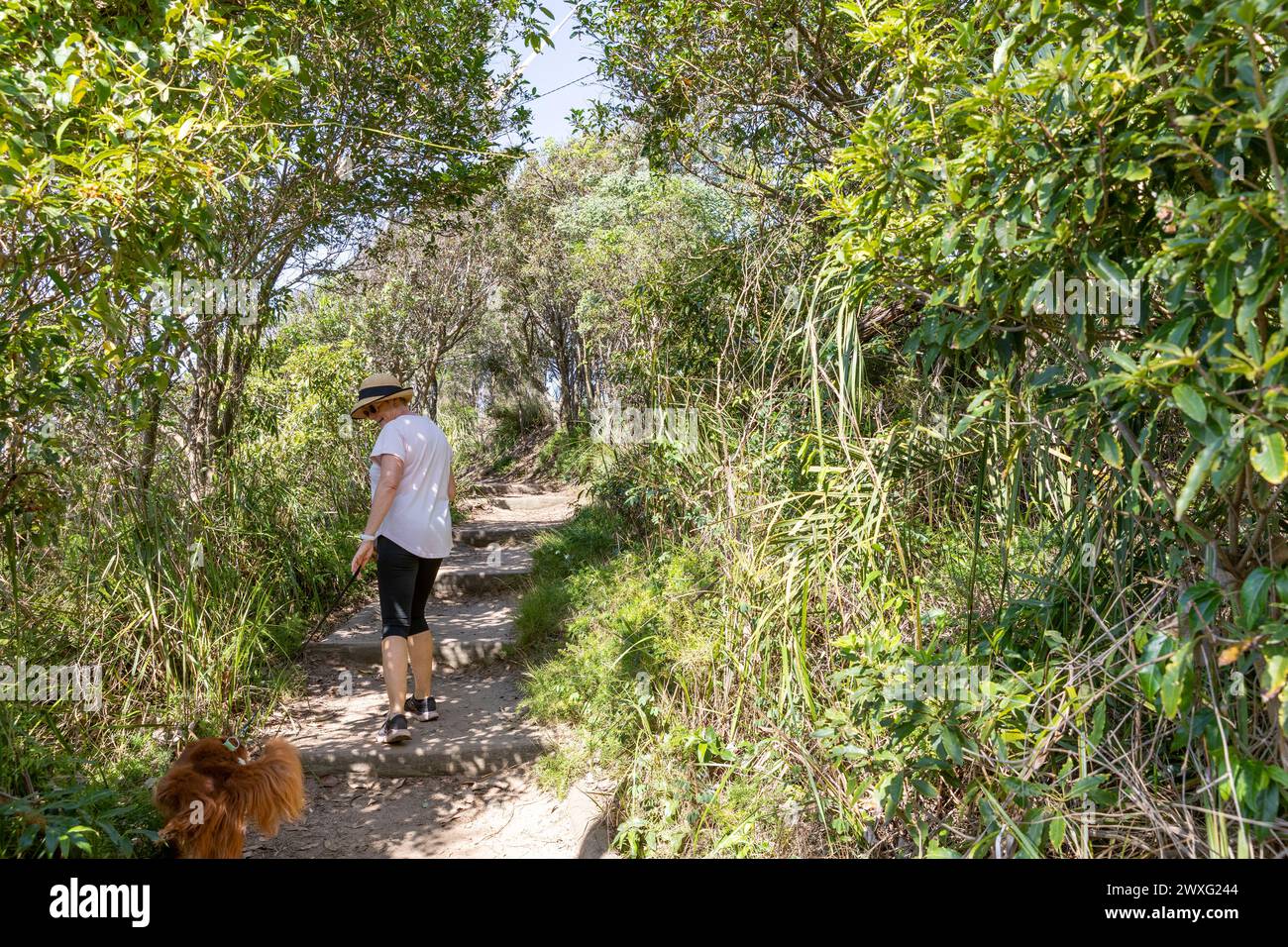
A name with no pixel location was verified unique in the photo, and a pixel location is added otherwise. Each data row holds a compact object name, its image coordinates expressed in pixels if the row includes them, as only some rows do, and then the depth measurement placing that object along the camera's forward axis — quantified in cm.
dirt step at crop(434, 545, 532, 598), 709
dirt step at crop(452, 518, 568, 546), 922
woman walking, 407
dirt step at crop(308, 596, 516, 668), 531
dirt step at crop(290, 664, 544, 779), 403
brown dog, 257
